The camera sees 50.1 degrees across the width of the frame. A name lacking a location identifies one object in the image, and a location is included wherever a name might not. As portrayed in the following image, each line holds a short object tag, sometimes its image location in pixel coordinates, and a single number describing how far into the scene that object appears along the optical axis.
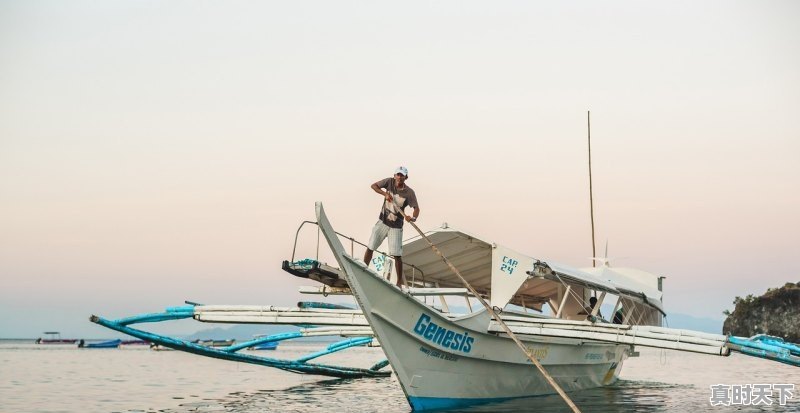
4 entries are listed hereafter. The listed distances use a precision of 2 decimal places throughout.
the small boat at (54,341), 114.12
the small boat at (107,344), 92.14
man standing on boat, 16.70
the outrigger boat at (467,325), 15.78
